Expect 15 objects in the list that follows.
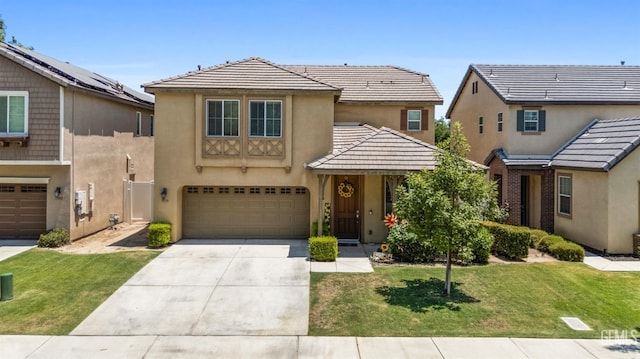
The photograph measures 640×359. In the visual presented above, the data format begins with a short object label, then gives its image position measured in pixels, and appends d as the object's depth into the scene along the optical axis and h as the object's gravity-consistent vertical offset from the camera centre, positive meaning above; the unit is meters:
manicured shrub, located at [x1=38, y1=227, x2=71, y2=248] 15.89 -2.16
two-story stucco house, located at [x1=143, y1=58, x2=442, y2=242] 16.42 +0.86
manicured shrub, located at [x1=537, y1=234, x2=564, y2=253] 15.45 -2.07
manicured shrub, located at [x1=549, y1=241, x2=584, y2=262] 14.39 -2.25
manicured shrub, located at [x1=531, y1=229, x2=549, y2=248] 16.24 -1.98
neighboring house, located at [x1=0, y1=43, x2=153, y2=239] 15.86 +1.11
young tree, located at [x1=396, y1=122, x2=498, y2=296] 10.74 -0.50
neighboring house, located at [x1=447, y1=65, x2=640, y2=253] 19.11 +2.75
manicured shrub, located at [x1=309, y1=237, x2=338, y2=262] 14.38 -2.23
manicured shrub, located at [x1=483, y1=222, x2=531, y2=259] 14.52 -1.93
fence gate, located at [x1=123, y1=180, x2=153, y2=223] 20.67 -1.04
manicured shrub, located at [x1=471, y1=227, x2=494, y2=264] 13.98 -2.13
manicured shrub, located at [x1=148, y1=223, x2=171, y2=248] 16.03 -2.04
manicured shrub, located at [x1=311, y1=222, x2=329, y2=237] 15.99 -1.74
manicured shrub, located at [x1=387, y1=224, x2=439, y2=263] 14.38 -2.24
